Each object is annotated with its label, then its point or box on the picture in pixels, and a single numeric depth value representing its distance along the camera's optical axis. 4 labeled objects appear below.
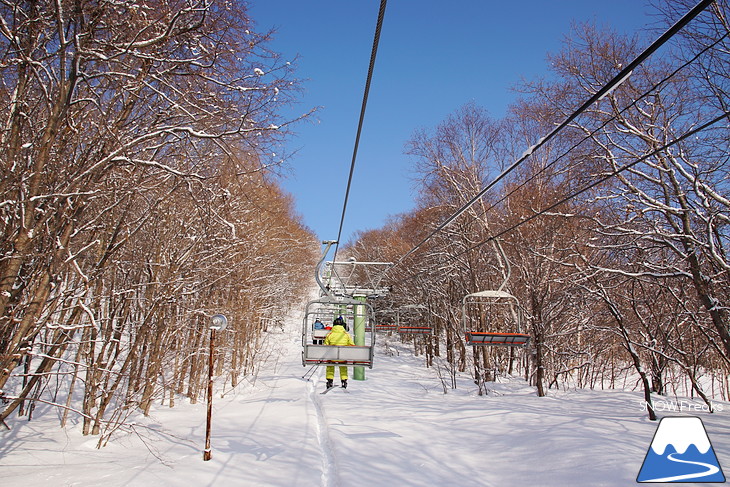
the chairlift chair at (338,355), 9.41
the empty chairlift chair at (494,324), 9.59
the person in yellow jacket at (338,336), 11.40
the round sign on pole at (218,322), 8.35
